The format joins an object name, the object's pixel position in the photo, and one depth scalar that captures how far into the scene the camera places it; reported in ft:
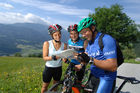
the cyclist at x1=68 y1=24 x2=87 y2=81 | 12.69
